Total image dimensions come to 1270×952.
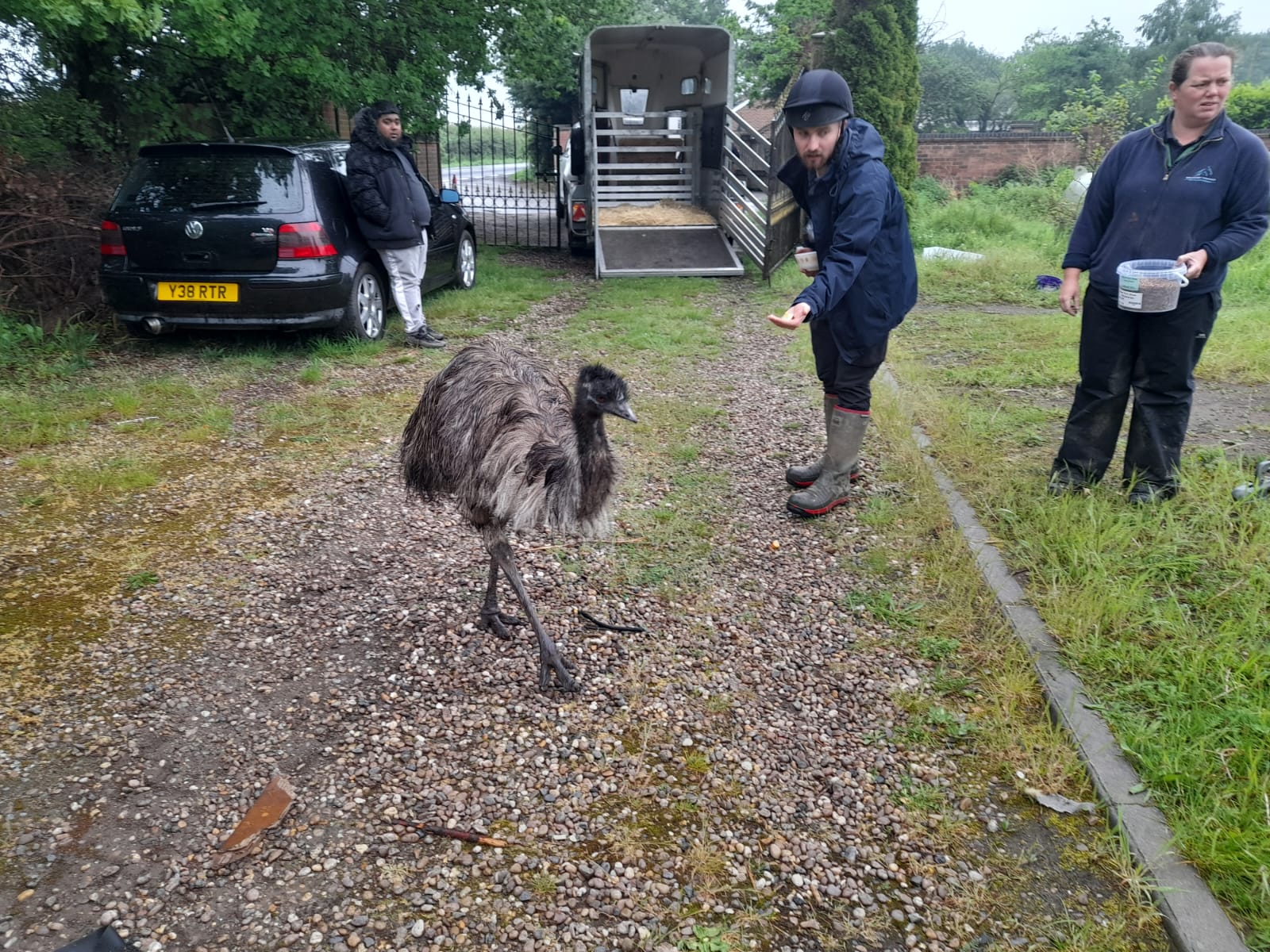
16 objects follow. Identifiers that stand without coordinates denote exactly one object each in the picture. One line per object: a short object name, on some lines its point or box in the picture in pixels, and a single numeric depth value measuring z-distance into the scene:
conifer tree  15.91
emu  3.63
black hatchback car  7.62
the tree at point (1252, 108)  25.05
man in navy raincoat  4.52
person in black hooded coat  8.09
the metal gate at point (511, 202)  14.80
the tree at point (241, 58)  7.97
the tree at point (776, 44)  26.25
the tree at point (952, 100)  45.16
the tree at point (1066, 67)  45.53
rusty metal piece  2.88
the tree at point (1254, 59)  66.75
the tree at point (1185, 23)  53.41
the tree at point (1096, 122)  17.02
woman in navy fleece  4.30
